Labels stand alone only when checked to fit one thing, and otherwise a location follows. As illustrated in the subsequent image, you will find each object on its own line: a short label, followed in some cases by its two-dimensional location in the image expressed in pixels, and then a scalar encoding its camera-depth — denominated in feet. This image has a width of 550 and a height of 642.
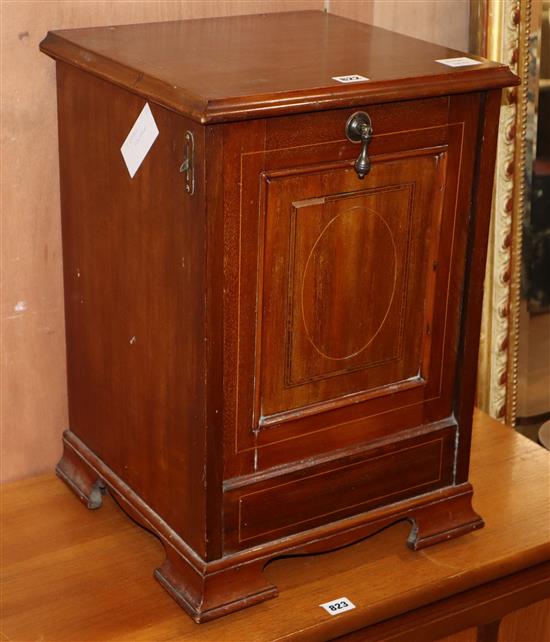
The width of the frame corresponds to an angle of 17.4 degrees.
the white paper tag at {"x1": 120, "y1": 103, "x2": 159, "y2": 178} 5.97
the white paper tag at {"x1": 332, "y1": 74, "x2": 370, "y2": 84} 5.89
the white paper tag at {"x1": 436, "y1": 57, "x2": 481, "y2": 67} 6.13
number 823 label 6.32
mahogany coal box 5.87
